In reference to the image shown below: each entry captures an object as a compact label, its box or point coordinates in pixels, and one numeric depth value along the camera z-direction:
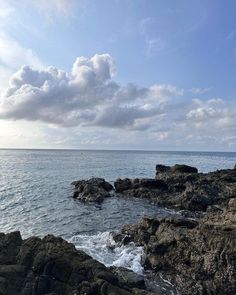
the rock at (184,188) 30.29
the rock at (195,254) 13.06
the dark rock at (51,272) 11.10
